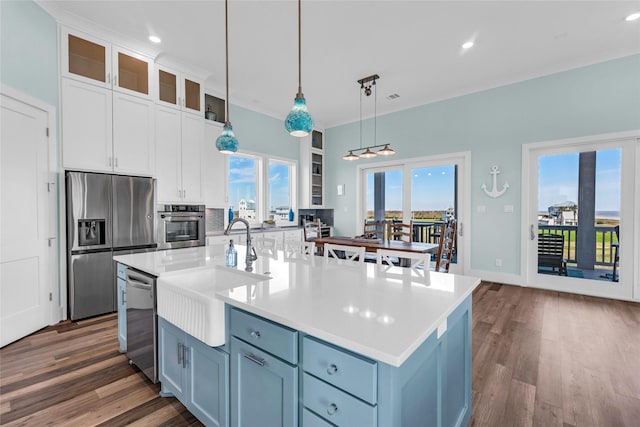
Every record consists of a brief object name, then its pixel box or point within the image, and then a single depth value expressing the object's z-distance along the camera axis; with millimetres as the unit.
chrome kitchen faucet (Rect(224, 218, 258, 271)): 1864
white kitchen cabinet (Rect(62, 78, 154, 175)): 3000
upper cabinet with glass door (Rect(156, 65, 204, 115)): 3744
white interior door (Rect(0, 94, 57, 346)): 2543
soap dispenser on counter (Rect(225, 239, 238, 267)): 2000
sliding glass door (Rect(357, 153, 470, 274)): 4938
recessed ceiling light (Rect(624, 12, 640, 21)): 2939
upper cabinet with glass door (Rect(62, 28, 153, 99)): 3004
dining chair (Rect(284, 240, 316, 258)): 2564
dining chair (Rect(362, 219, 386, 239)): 4418
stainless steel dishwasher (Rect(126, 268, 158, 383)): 1828
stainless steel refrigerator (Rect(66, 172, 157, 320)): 3016
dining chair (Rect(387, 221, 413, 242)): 4277
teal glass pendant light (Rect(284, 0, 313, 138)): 1794
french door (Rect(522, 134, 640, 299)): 3674
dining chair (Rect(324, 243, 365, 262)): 2414
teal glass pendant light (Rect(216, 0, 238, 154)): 2347
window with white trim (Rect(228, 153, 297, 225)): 5274
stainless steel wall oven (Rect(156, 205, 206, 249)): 3721
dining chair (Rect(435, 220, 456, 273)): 3250
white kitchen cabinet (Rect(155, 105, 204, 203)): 3703
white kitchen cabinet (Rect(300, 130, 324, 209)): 6301
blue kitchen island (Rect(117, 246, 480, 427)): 899
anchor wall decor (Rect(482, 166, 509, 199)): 4484
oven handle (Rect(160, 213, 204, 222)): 3731
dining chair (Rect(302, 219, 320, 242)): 6141
